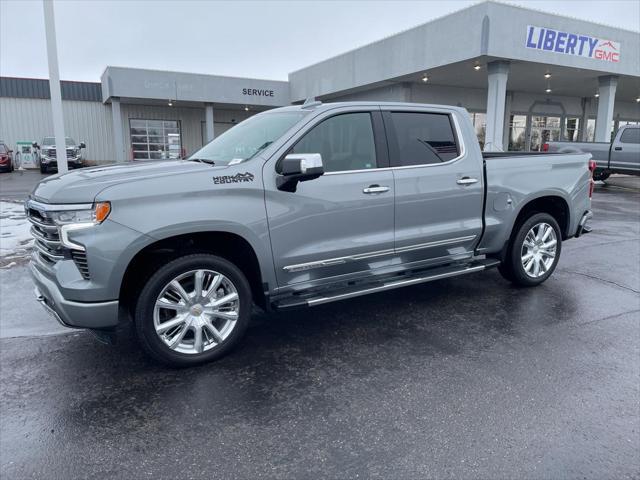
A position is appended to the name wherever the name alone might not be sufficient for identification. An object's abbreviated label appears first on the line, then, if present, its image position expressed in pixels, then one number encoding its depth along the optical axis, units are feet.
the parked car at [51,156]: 85.25
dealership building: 57.31
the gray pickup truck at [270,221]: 11.10
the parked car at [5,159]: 87.65
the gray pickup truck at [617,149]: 57.82
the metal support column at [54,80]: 28.12
